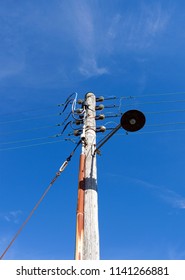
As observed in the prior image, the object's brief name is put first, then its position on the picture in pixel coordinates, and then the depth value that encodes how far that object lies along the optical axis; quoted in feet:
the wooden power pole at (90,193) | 17.82
